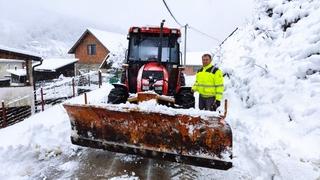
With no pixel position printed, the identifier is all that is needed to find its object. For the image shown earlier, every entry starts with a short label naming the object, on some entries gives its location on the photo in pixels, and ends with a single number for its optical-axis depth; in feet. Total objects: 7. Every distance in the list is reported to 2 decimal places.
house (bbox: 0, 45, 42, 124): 32.27
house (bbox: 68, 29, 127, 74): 77.04
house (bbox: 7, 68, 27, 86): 56.35
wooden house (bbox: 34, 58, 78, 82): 71.90
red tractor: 16.96
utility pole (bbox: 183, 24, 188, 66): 51.72
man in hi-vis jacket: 13.58
